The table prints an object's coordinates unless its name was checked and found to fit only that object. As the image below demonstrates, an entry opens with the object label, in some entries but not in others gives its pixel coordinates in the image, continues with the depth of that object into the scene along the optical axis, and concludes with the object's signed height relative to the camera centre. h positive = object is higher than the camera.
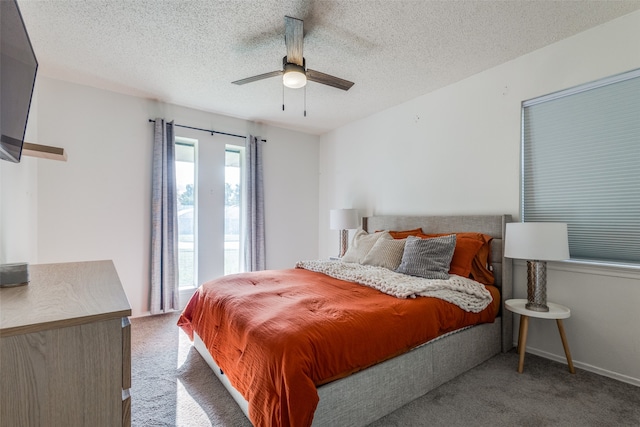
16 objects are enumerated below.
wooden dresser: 0.73 -0.40
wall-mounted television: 0.98 +0.52
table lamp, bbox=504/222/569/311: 2.11 -0.26
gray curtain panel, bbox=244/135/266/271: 4.41 +0.05
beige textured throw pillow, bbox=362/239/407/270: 2.88 -0.41
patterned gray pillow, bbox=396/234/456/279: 2.55 -0.40
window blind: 2.20 +0.40
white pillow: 3.29 -0.38
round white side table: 2.16 -0.77
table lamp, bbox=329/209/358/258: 4.11 -0.08
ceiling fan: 2.13 +1.15
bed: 1.55 -1.00
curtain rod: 3.93 +1.18
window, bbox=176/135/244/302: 4.04 +0.09
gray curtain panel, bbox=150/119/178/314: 3.63 -0.14
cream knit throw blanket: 2.14 -0.56
